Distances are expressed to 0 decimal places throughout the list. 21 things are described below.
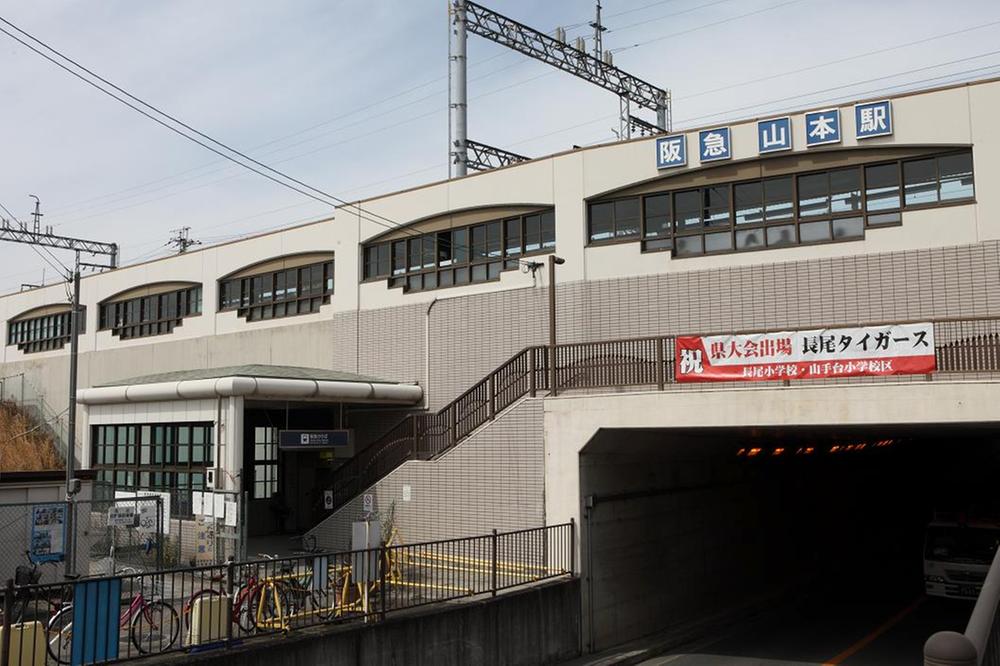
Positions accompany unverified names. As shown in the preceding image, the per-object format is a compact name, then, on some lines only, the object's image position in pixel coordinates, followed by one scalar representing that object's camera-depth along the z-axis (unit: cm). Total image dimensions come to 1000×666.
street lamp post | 1903
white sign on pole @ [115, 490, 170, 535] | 1873
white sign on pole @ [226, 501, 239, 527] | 1792
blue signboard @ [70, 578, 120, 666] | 1023
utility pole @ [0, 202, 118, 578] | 1655
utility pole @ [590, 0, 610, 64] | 3544
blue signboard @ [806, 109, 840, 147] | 2038
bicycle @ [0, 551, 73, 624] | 1408
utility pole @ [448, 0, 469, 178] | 3188
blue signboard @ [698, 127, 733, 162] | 2177
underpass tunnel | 1841
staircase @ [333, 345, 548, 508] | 2061
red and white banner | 1530
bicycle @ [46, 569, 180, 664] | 1067
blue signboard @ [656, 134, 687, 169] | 2233
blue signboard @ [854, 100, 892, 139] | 1989
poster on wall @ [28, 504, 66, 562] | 1644
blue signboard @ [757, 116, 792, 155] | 2095
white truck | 2134
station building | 1809
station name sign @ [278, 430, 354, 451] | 2192
